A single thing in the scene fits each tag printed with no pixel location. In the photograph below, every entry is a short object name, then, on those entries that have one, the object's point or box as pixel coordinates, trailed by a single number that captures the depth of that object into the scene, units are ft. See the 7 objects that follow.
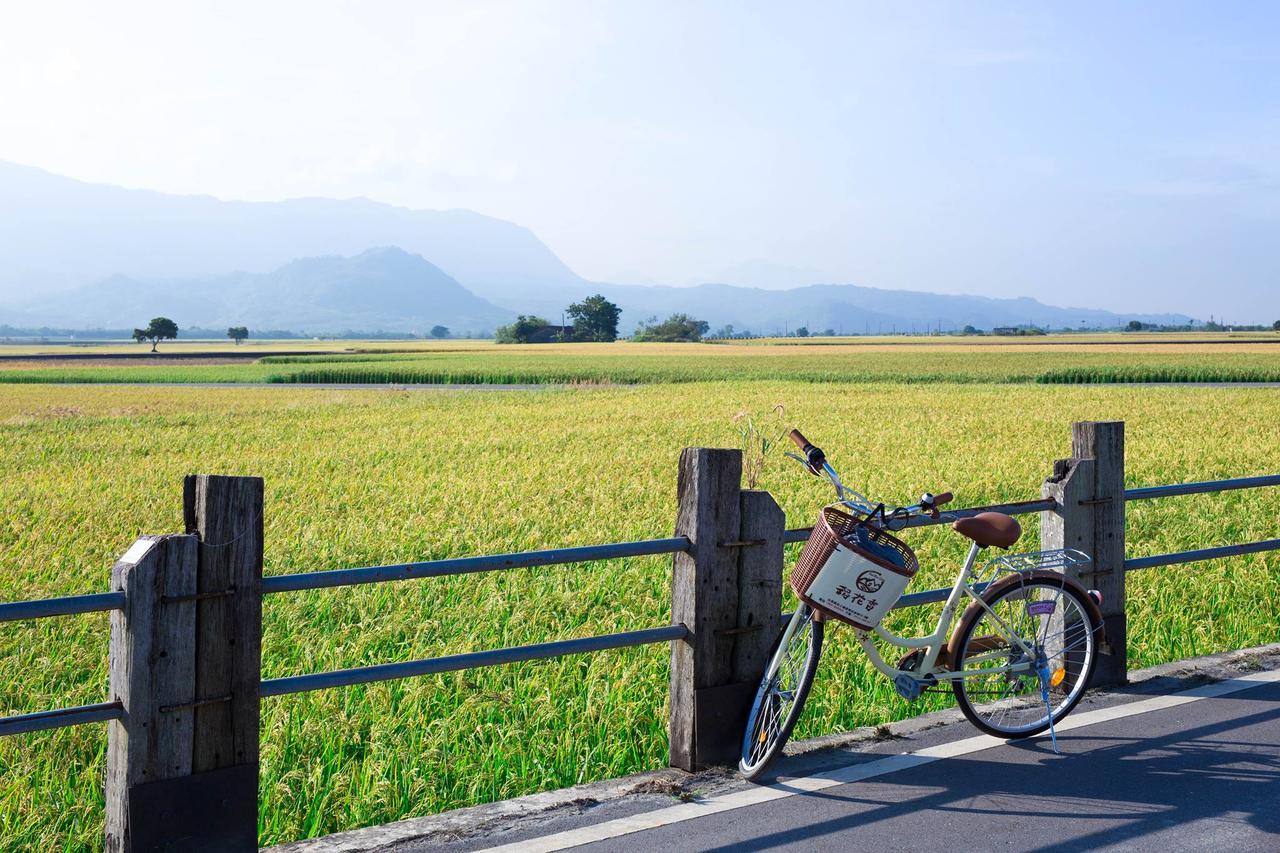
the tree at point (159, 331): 509.31
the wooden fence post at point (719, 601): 16.05
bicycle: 15.38
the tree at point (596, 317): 540.93
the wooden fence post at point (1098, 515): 20.01
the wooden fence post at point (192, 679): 12.34
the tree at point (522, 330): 498.69
